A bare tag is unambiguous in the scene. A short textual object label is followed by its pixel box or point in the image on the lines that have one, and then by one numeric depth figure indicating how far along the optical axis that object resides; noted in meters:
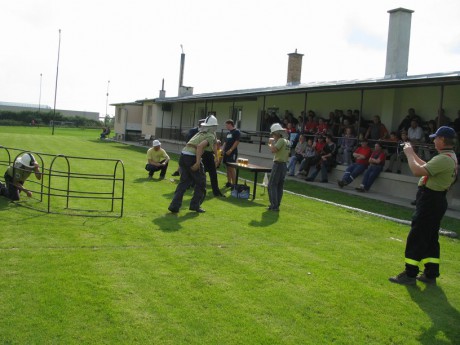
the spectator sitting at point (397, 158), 14.98
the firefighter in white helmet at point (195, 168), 9.28
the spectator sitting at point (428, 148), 13.99
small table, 11.64
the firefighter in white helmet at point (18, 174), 9.45
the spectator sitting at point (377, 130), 16.08
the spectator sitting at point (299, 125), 19.52
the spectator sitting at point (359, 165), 15.32
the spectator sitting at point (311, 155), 17.22
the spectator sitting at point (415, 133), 14.40
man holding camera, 5.73
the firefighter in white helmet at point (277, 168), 10.48
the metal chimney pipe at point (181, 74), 51.62
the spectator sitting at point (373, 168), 14.81
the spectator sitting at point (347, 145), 16.56
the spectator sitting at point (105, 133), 49.38
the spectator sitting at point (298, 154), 18.05
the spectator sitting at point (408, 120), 15.39
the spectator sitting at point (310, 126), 18.89
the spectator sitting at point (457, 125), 13.54
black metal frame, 8.83
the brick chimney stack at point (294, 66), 28.83
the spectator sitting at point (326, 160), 16.80
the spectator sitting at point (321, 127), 17.93
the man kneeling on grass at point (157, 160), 15.33
